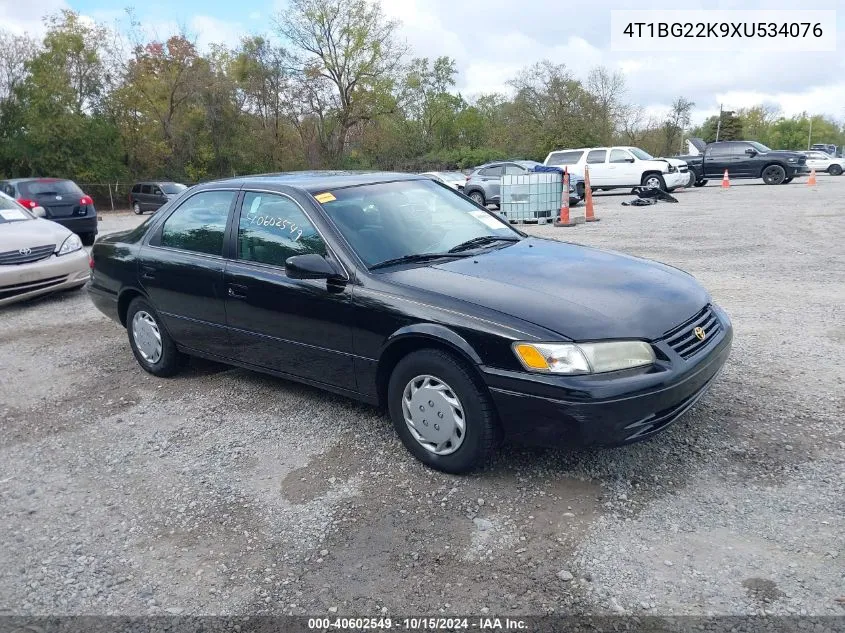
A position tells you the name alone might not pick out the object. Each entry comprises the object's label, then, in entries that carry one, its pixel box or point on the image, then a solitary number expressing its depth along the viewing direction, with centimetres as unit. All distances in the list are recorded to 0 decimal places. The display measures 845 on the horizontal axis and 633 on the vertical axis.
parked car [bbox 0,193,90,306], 795
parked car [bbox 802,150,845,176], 3416
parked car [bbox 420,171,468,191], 2476
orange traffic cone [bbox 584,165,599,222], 1603
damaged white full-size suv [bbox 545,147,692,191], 2312
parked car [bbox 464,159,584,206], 2066
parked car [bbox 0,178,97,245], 1449
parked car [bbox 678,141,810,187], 2577
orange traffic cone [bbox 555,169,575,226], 1518
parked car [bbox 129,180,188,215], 2870
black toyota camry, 323
